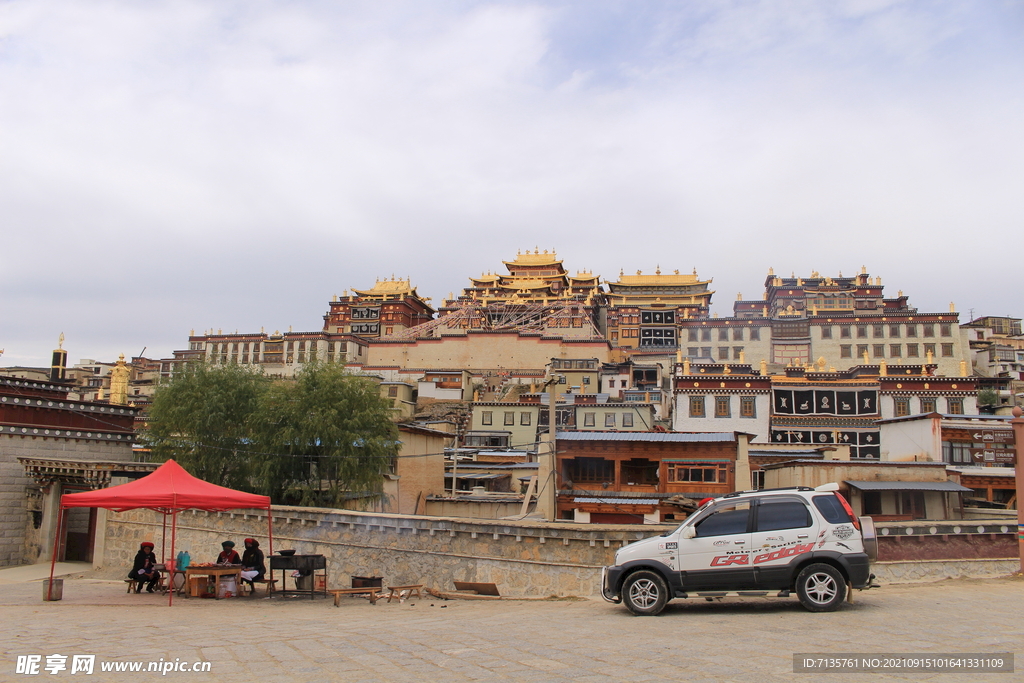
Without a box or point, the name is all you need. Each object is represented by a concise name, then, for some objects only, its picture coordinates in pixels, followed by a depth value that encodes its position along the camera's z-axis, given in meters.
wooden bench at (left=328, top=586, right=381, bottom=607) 15.97
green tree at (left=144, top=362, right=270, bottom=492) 31.44
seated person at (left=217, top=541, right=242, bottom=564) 17.78
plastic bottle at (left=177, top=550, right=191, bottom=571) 18.34
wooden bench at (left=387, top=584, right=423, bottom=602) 16.44
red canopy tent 16.30
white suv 11.02
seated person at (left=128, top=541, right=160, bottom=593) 17.75
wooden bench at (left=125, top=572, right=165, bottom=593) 17.83
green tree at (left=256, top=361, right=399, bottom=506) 29.42
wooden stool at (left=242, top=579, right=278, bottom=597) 17.47
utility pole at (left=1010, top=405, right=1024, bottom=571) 15.49
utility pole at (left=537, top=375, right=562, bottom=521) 24.22
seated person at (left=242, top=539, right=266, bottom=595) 17.47
